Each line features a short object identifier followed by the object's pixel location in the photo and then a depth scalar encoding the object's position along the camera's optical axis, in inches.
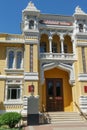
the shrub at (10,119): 310.3
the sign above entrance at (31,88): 394.0
